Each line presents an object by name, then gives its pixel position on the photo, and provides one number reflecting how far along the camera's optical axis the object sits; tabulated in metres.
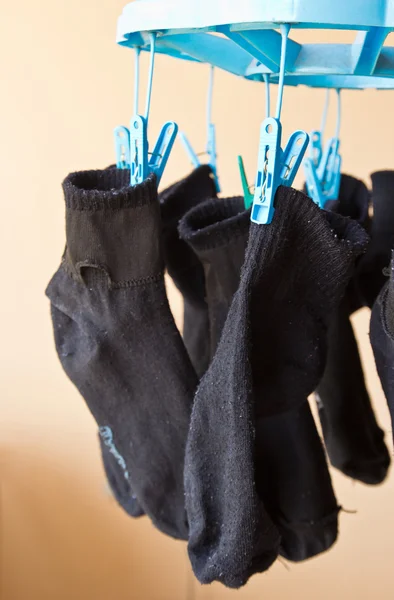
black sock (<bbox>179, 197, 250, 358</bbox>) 0.49
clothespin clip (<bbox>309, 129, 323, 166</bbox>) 0.63
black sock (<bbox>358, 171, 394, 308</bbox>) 0.60
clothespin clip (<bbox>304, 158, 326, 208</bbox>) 0.59
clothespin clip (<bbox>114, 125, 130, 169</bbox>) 0.53
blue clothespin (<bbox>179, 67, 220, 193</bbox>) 0.67
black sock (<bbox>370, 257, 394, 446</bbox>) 0.42
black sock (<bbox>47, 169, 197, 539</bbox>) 0.47
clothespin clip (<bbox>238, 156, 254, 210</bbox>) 0.52
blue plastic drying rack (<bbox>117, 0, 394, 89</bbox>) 0.35
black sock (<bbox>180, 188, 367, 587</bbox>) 0.42
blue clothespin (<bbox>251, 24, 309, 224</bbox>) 0.38
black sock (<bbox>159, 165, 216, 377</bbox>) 0.61
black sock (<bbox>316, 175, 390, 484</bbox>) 0.61
